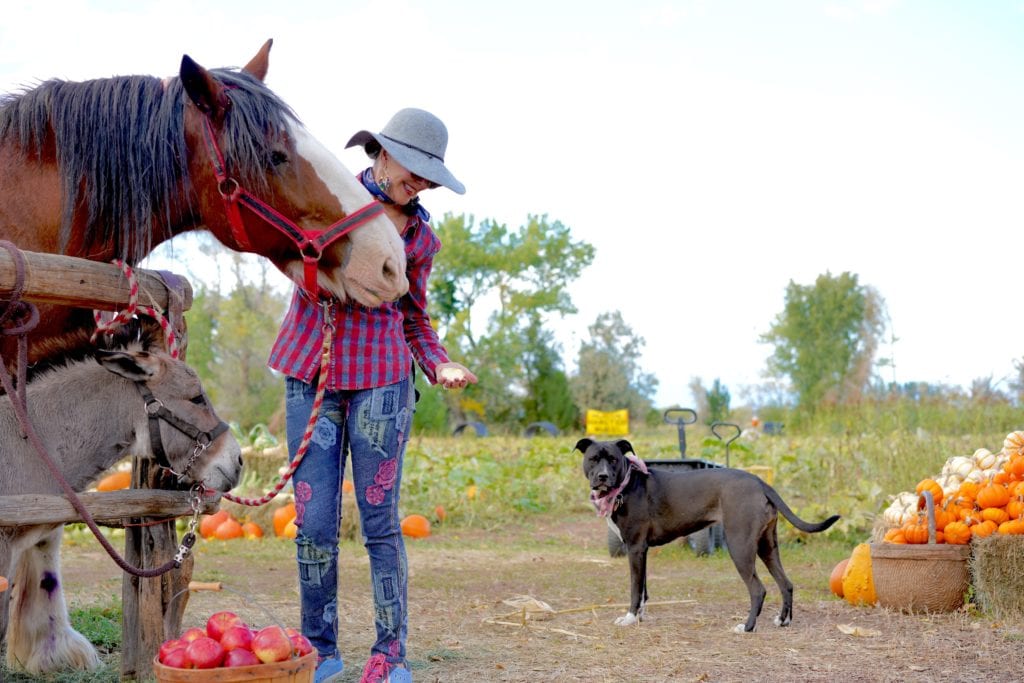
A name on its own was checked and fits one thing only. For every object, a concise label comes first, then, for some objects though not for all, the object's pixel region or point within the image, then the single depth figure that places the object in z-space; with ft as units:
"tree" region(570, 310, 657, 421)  127.54
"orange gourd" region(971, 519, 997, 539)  18.72
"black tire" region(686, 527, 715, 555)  28.78
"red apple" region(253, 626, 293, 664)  8.91
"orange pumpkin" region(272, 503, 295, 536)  32.48
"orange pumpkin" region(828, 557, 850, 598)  21.56
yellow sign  75.76
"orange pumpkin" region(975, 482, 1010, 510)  19.43
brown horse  10.00
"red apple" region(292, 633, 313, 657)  9.45
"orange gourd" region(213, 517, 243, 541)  32.24
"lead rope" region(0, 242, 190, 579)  9.64
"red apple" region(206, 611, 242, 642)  9.25
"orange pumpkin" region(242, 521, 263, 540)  32.50
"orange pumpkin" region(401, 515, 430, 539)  32.65
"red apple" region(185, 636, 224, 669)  8.67
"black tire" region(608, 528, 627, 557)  28.19
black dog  19.21
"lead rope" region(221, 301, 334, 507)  11.25
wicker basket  18.80
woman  11.68
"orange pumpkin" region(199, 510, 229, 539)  32.70
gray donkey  10.77
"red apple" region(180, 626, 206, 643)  8.96
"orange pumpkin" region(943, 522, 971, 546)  19.22
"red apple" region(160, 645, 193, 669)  8.70
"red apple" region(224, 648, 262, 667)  8.79
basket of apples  8.56
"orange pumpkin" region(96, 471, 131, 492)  33.83
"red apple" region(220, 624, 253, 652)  8.98
